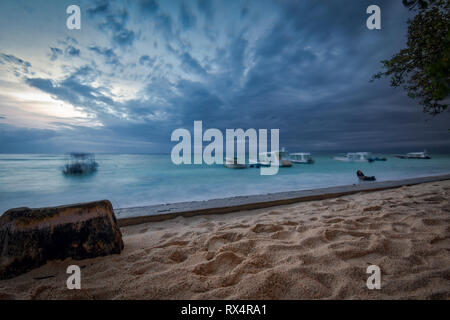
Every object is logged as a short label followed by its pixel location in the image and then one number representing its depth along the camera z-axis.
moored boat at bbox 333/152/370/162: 44.90
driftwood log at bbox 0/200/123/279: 1.75
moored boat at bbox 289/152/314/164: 39.38
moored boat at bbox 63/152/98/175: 23.55
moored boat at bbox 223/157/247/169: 29.39
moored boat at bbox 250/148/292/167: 30.86
